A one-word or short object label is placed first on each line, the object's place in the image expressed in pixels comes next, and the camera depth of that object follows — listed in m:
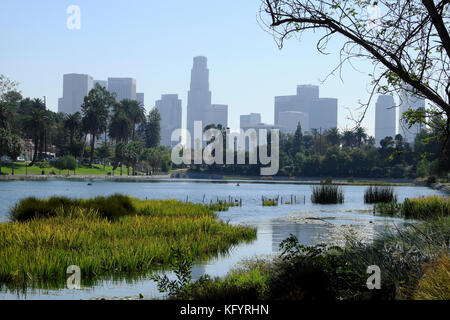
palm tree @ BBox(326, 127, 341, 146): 146.07
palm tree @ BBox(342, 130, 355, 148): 142.12
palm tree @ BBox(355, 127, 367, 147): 142.38
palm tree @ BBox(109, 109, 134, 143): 138.00
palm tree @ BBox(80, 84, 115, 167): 127.50
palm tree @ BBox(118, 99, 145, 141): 163.62
